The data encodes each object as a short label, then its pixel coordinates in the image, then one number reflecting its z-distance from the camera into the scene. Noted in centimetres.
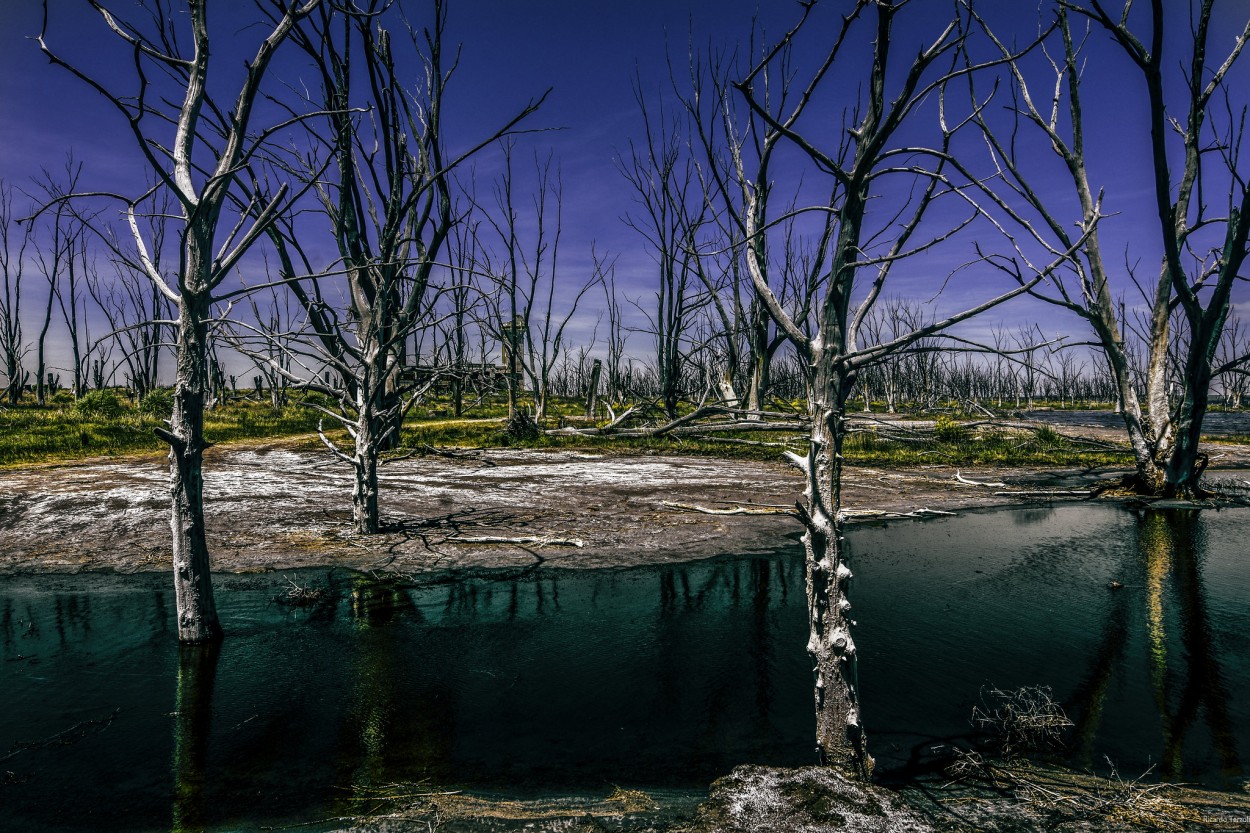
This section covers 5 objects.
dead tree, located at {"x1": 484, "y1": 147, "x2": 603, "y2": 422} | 1766
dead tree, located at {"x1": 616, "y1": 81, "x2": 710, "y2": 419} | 1636
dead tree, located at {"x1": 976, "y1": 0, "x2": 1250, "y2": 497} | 775
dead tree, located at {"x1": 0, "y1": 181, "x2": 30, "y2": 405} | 3231
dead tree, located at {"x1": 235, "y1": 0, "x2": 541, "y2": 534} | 639
